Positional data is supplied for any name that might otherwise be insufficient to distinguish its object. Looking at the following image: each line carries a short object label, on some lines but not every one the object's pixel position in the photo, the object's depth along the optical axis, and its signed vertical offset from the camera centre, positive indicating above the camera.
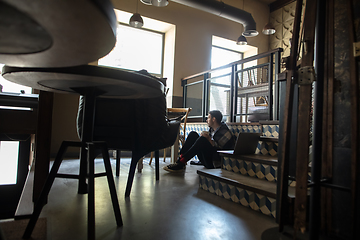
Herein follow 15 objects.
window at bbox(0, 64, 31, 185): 1.85 -0.34
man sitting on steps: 2.89 -0.25
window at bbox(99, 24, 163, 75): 5.28 +1.75
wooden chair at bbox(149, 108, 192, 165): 3.61 +0.22
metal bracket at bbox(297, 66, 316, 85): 0.82 +0.20
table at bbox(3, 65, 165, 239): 0.86 +0.17
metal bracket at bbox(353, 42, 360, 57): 1.08 +0.39
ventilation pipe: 4.96 +2.64
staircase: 1.56 -0.41
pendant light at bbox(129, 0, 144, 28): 4.36 +1.95
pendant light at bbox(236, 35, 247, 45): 5.35 +2.02
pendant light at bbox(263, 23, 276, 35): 5.05 +2.19
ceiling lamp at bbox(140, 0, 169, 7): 3.75 +1.99
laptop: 2.19 -0.14
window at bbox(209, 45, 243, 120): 4.83 +0.68
